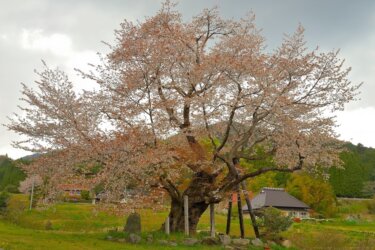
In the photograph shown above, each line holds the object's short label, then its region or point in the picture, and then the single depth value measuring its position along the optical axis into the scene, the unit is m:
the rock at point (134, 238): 15.68
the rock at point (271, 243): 17.87
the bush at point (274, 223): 19.38
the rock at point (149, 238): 15.90
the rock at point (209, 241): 16.41
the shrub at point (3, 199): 35.09
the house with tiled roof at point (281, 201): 48.41
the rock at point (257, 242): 17.20
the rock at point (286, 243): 18.39
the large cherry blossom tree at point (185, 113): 15.99
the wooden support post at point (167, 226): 17.34
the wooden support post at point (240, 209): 18.41
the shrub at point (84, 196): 51.48
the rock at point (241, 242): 16.92
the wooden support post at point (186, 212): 17.48
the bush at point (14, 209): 28.32
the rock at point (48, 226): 23.45
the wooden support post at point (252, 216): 18.91
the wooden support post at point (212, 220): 17.70
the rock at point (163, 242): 15.65
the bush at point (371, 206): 52.69
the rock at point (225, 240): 16.69
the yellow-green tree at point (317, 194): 44.44
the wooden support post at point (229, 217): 19.74
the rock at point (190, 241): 16.00
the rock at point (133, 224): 17.44
